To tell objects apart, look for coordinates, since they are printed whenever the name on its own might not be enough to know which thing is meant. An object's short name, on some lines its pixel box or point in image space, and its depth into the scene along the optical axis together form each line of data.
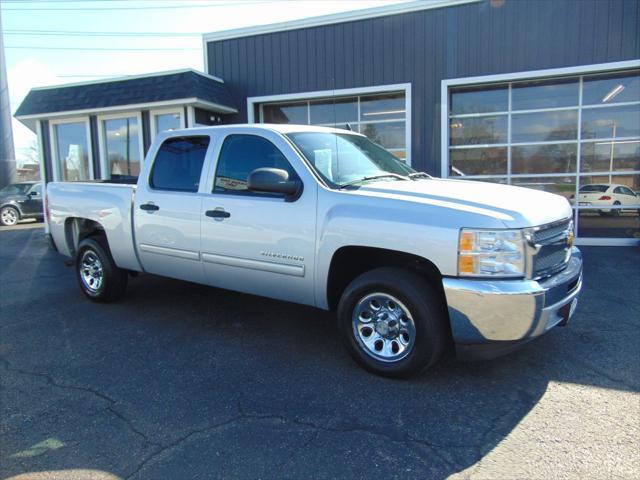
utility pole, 21.59
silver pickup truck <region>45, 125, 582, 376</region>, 3.46
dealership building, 9.73
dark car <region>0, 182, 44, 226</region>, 17.67
